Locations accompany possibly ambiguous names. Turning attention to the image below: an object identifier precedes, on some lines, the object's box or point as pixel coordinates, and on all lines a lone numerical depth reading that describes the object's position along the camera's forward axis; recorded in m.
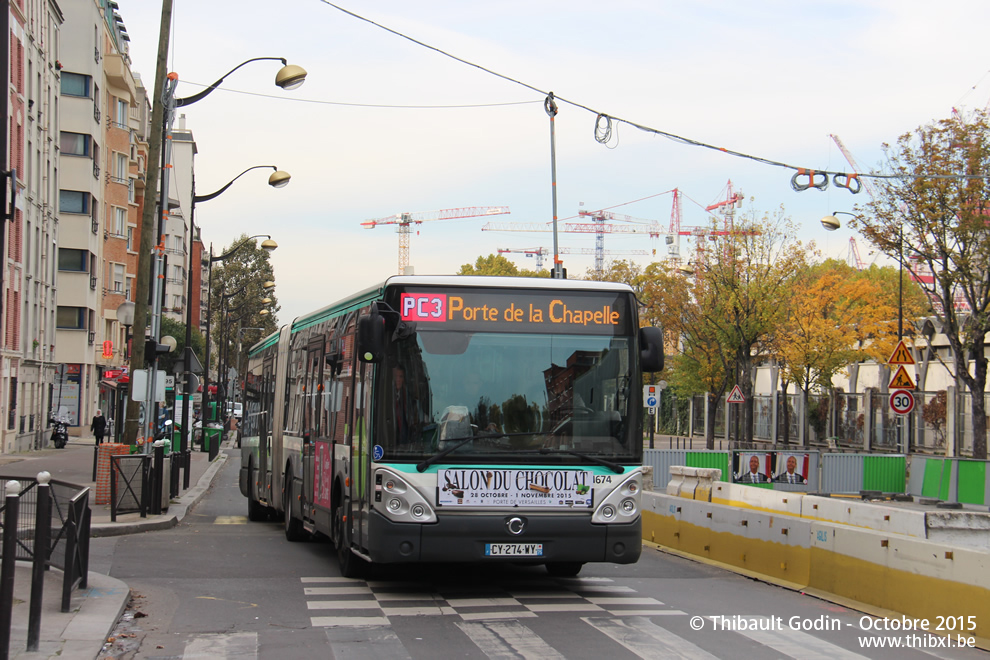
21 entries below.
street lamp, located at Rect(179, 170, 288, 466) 25.86
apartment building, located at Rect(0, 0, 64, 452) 41.06
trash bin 48.34
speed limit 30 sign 23.66
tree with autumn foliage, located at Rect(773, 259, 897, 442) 52.25
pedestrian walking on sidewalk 43.44
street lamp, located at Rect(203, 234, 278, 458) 37.00
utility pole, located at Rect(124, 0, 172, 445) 20.56
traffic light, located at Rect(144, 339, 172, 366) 21.47
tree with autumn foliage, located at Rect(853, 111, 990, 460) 31.34
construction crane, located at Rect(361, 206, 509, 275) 190.00
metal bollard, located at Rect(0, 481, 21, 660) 6.83
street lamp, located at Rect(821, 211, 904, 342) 32.62
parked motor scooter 47.88
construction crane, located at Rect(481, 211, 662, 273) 197.50
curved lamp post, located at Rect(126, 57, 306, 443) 19.06
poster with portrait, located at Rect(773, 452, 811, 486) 27.81
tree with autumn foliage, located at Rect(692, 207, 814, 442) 48.47
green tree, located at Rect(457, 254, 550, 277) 93.06
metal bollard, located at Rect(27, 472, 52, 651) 7.80
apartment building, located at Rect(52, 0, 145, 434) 55.19
